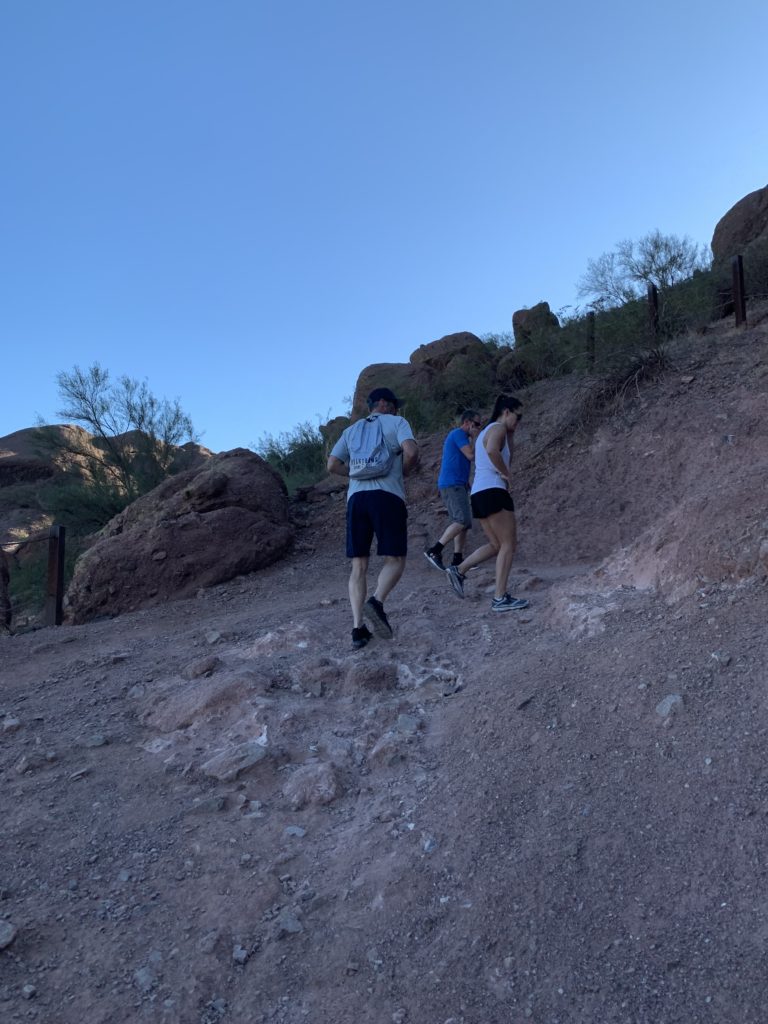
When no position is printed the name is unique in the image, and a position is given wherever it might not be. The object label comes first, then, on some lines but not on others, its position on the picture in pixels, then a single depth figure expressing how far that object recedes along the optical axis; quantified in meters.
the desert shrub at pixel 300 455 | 16.06
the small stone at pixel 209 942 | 2.88
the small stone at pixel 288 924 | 2.93
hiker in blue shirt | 7.77
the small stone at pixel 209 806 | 3.68
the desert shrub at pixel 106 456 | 14.59
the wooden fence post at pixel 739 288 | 11.71
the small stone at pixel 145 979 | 2.76
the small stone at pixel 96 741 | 4.48
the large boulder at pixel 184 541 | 8.63
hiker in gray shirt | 5.33
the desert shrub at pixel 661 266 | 16.09
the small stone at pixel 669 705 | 3.55
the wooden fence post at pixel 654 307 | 11.81
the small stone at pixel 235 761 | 3.95
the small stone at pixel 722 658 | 3.70
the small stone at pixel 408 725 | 4.15
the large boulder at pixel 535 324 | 15.72
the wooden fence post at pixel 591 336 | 12.88
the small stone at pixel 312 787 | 3.70
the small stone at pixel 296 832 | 3.47
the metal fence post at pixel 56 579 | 8.69
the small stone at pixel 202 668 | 5.30
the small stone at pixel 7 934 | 2.90
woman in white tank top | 5.88
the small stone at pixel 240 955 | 2.84
